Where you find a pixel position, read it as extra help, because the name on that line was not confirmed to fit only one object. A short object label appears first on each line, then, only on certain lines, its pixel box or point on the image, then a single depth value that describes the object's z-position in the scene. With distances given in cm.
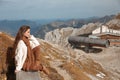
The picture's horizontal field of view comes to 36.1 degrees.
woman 685
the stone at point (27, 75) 681
